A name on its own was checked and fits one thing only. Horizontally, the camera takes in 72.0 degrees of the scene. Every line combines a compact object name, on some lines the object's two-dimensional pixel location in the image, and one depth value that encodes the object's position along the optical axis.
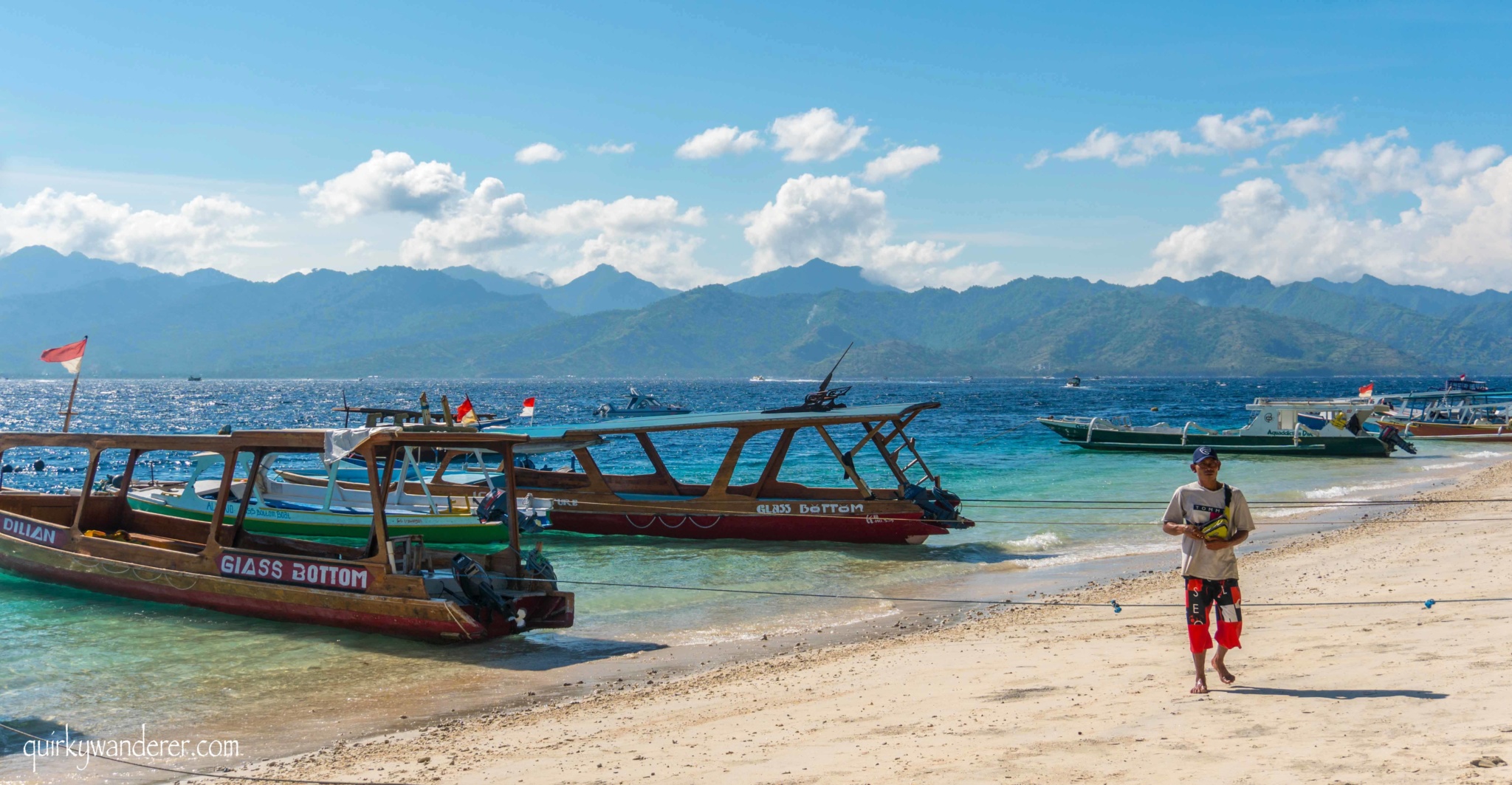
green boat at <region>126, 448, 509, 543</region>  22.45
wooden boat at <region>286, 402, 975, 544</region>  21.89
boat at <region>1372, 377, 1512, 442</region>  52.72
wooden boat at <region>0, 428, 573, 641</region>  13.89
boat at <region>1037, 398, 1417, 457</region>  44.50
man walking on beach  8.36
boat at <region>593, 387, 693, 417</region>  83.69
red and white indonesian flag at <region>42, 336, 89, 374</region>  17.97
